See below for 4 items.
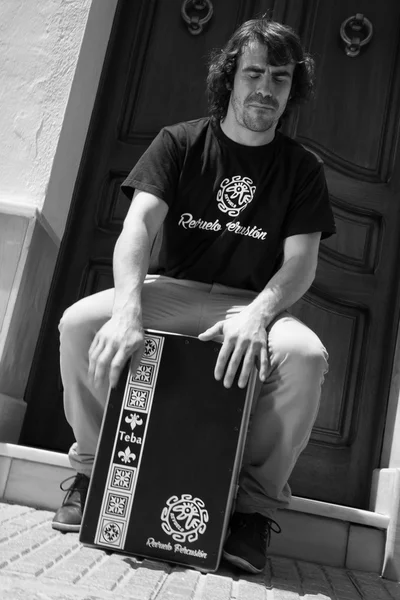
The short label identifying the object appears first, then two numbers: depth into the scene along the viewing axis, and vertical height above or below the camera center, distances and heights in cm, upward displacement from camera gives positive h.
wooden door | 277 +102
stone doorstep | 221 -28
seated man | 176 +46
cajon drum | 164 -11
